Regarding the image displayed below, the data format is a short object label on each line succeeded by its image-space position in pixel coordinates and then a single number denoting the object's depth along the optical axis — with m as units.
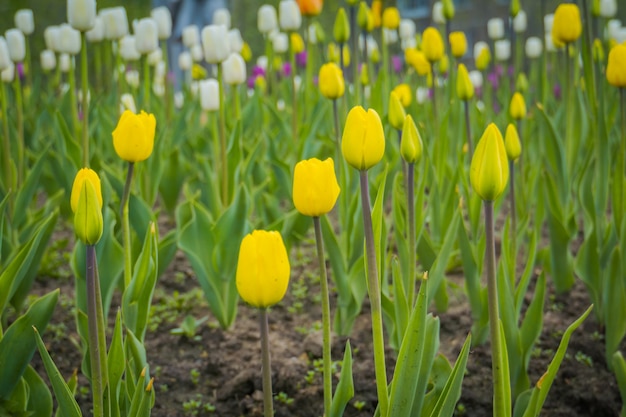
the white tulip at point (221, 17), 3.82
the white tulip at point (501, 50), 5.08
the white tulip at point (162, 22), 3.16
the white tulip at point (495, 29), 4.23
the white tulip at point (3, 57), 2.17
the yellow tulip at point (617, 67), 1.63
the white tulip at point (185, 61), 4.98
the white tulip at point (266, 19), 2.98
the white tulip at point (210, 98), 2.56
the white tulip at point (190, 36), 4.00
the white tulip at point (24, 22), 3.00
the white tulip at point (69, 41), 2.50
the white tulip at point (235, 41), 3.09
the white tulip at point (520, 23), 4.59
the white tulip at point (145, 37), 2.60
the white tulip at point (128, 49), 3.37
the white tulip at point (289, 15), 2.81
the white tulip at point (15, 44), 2.47
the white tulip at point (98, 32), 2.79
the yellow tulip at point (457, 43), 2.64
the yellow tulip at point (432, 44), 2.18
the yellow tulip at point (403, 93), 2.31
